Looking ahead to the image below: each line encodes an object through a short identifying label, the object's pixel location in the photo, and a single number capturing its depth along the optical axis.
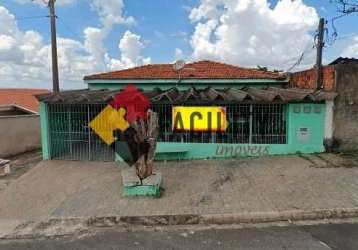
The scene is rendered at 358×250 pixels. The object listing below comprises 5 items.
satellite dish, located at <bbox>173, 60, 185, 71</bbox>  14.94
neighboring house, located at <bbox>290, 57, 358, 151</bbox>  9.66
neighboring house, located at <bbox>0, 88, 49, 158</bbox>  12.77
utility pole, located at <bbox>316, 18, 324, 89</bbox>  10.72
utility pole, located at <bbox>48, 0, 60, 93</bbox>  12.63
